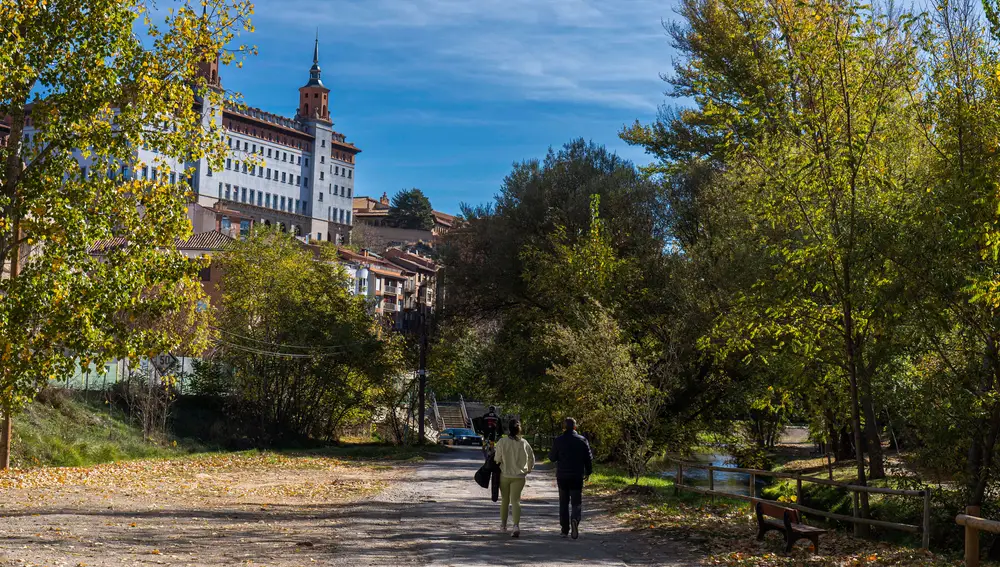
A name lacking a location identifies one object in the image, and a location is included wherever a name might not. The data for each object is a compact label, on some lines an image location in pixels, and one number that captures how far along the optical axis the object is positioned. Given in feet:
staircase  260.83
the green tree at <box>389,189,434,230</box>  515.91
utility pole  161.79
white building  449.89
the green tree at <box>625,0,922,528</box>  51.37
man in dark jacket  48.80
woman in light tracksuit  49.37
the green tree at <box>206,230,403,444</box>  160.45
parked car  222.69
